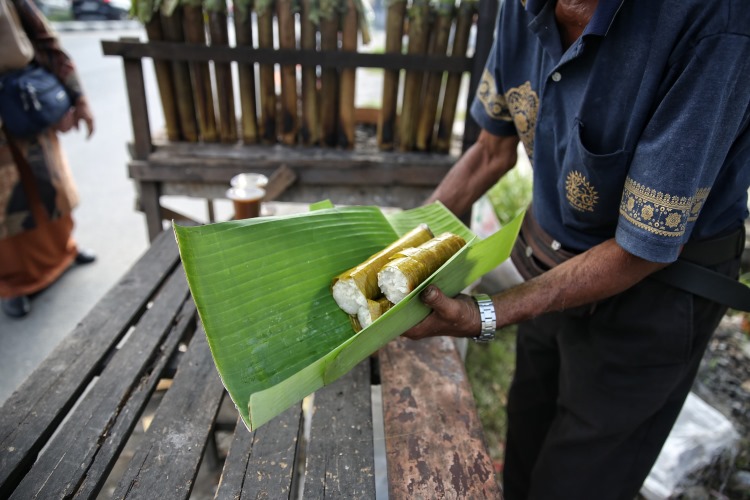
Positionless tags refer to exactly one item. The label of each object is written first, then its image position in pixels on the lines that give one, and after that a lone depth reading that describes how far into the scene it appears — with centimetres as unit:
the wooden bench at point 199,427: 128
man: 120
